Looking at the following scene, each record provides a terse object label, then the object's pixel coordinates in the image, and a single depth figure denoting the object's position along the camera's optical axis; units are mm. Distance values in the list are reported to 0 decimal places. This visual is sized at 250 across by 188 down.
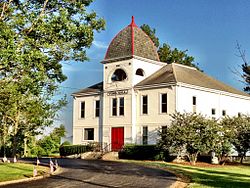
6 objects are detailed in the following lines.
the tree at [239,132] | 34300
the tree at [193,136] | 32250
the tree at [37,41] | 16795
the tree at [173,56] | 59531
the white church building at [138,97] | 38531
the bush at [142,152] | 35094
